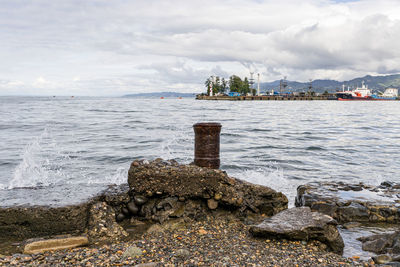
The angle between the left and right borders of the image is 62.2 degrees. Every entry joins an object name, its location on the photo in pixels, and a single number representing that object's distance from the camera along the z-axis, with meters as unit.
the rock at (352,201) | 6.79
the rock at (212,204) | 6.01
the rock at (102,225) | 5.28
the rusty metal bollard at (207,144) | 6.73
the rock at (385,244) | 5.07
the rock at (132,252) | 4.45
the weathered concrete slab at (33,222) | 5.24
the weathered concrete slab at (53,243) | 4.77
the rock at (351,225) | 6.43
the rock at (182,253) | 4.46
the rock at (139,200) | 6.00
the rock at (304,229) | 5.14
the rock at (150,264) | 4.13
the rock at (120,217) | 5.89
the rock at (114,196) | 5.98
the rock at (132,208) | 5.99
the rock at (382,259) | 4.66
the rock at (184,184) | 5.95
